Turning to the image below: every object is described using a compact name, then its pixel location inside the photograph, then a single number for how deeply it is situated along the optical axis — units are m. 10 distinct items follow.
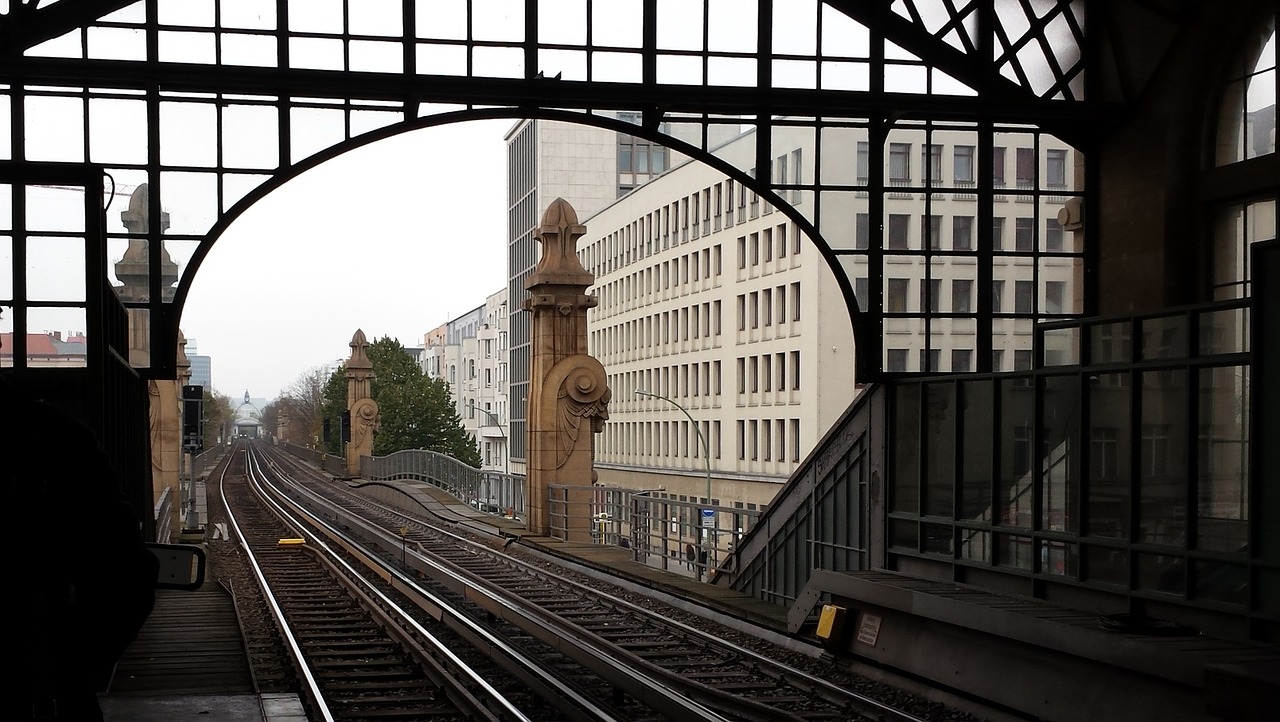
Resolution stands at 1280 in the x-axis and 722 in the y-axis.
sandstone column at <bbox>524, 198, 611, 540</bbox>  27.45
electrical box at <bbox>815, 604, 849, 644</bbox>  13.38
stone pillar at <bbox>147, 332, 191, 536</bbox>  32.25
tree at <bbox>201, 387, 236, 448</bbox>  119.71
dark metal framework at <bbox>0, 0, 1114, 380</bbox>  15.05
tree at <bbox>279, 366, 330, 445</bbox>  134.00
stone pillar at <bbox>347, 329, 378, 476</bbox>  68.44
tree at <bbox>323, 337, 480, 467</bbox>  99.12
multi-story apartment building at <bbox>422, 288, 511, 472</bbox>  120.56
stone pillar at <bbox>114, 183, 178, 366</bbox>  15.36
